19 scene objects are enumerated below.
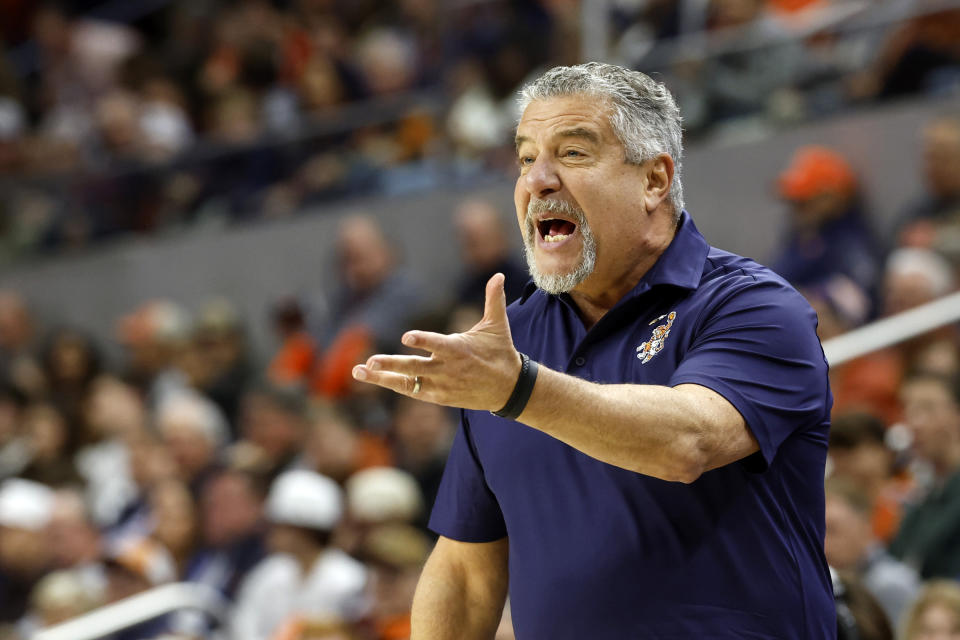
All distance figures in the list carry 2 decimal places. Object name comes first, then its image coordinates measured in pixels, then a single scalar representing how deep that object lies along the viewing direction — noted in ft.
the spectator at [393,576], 33.58
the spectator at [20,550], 46.75
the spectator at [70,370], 59.47
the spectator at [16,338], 61.62
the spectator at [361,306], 49.06
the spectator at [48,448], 53.01
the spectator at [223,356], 54.13
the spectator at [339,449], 42.68
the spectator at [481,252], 46.57
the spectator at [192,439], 48.49
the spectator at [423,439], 39.93
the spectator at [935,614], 23.77
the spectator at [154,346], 56.18
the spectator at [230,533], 42.63
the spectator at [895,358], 34.45
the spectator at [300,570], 37.52
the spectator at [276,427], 45.60
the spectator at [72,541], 47.32
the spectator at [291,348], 52.60
